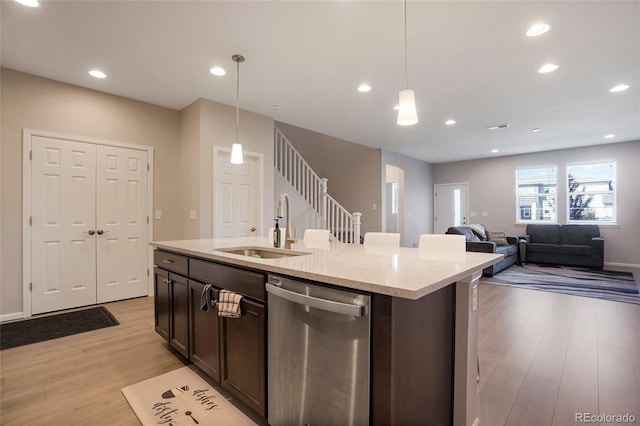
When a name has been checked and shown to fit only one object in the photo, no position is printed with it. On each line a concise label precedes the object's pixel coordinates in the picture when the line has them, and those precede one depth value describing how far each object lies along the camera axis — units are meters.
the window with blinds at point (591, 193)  6.78
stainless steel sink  2.18
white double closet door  3.49
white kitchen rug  1.71
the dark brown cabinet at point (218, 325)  1.57
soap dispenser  2.40
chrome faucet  2.33
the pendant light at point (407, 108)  2.04
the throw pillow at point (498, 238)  6.62
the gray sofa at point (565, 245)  6.23
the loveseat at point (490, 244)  5.49
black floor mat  2.79
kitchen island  1.09
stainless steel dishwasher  1.14
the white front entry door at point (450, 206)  8.86
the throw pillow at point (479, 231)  6.59
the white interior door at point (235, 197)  4.31
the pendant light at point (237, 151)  2.99
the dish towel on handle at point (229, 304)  1.64
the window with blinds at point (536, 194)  7.47
